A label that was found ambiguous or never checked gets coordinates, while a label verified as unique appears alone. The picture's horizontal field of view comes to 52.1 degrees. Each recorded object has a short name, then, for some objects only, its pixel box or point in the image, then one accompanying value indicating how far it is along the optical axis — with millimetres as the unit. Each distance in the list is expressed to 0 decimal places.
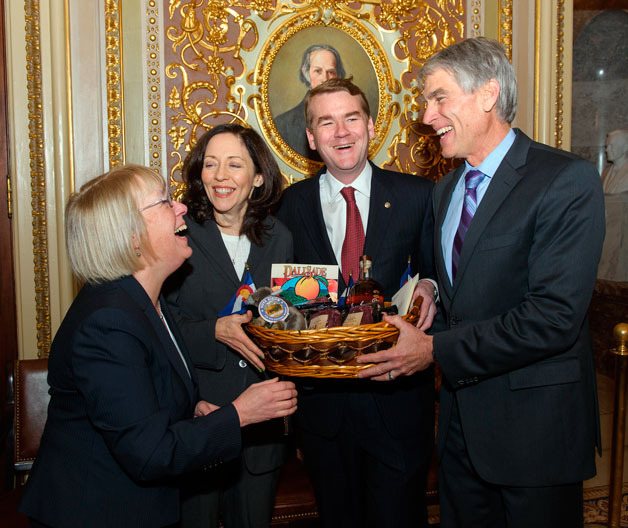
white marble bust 7840
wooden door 3746
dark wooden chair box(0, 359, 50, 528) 3047
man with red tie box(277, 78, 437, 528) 2479
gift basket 1901
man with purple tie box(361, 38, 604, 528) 1903
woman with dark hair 2336
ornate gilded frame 3902
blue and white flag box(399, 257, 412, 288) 2300
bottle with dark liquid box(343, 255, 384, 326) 2025
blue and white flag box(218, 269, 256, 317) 2287
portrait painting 3938
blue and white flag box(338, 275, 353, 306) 2209
